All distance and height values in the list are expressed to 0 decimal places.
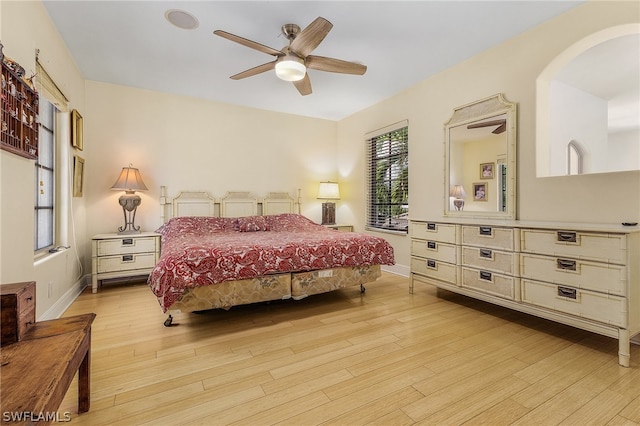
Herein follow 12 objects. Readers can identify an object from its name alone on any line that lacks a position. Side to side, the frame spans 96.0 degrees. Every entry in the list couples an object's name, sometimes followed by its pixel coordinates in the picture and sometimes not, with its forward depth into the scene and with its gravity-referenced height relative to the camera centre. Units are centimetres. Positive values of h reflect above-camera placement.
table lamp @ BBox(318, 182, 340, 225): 526 +27
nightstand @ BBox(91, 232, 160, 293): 347 -53
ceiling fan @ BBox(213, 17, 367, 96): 222 +139
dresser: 188 -45
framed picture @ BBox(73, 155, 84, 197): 329 +45
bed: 233 -46
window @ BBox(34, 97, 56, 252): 262 +31
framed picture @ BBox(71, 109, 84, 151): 319 +95
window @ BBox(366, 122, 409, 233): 430 +52
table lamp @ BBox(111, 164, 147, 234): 375 +31
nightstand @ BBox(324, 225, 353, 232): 508 -26
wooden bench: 81 -54
